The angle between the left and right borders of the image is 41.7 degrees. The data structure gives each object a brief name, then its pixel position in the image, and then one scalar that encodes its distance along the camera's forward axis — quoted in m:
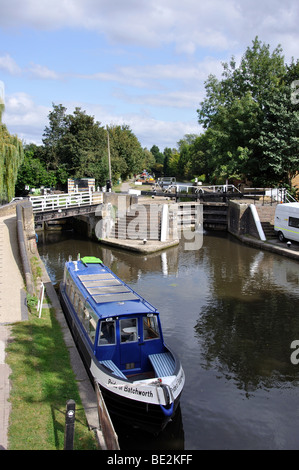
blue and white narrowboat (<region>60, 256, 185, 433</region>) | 8.34
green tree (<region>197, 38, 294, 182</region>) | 35.97
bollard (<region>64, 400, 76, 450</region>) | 6.29
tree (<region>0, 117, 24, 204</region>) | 25.76
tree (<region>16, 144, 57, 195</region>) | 43.75
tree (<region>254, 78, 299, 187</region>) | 33.58
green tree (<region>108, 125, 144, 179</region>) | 50.75
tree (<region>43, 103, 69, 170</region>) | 48.94
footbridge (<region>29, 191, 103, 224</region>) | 27.25
